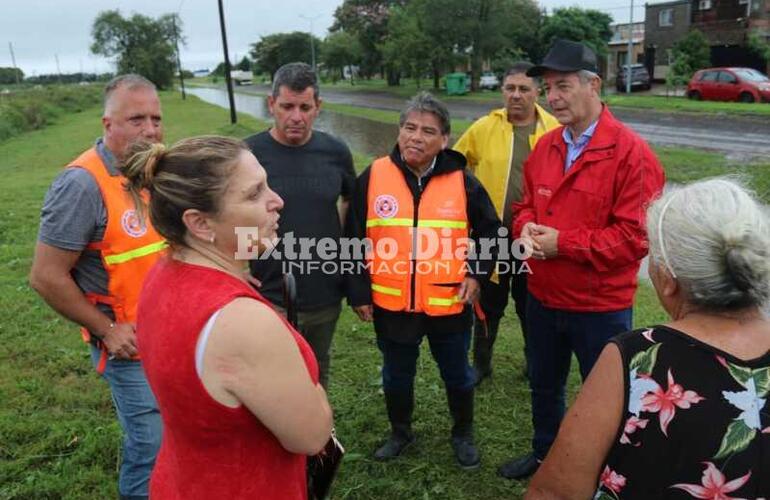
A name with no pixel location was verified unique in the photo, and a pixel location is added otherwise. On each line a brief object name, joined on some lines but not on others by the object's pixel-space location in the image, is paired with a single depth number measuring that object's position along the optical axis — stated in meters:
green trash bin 35.41
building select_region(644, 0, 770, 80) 32.41
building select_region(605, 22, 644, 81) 42.41
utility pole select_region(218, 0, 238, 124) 21.48
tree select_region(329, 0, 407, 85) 54.56
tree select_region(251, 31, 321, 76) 72.56
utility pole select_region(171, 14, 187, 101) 46.39
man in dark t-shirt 3.24
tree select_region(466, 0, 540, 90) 36.75
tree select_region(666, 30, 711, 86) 29.86
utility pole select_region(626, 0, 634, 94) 29.20
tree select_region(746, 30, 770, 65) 30.09
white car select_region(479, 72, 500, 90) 37.97
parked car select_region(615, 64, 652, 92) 31.03
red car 22.14
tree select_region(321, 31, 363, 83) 56.33
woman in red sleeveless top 1.44
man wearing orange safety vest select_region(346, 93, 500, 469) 3.21
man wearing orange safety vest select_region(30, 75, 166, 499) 2.37
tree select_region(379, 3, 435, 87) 38.56
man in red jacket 2.81
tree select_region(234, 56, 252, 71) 103.79
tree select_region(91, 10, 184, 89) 62.12
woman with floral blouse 1.39
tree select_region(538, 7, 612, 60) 38.41
